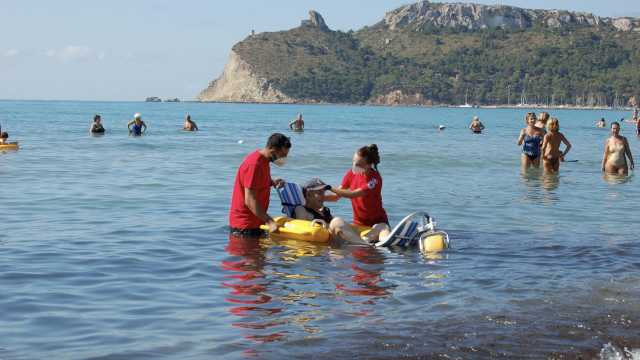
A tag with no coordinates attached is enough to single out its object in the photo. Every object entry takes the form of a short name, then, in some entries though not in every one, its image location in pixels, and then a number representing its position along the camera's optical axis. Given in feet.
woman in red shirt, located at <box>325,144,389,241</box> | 32.78
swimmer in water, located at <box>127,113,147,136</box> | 123.03
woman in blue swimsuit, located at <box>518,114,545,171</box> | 65.36
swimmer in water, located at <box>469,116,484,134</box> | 151.53
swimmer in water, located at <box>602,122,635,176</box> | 63.98
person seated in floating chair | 34.63
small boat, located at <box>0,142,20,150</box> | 85.56
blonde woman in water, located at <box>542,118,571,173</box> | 61.98
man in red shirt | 30.96
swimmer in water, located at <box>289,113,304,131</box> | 151.23
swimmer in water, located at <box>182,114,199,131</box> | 148.13
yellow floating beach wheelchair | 32.19
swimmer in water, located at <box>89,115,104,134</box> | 125.39
